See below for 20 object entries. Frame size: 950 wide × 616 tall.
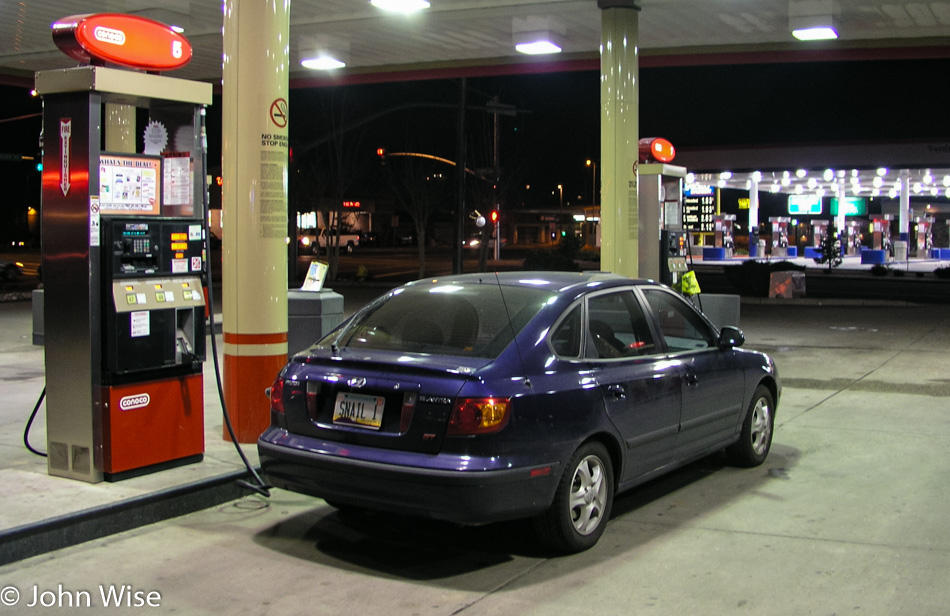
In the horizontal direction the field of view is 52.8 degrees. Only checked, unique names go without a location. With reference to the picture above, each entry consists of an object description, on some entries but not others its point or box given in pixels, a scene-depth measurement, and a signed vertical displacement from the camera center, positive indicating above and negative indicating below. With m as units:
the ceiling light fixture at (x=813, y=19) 13.25 +3.47
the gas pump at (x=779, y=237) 64.88 +1.43
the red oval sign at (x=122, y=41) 6.22 +1.47
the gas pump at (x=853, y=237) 67.06 +1.46
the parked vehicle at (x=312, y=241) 66.75 +1.33
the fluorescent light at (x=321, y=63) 16.78 +3.46
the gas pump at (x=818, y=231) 66.75 +1.89
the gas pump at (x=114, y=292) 6.36 -0.23
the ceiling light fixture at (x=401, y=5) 12.81 +3.43
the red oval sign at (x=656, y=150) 13.91 +1.59
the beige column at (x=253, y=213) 7.67 +0.37
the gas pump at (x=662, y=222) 14.08 +0.54
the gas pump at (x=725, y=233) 59.70 +1.56
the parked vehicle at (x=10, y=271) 30.41 -0.39
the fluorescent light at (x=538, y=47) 15.48 +3.46
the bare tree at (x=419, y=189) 39.44 +2.98
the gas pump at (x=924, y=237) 62.44 +1.36
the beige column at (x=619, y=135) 12.94 +1.69
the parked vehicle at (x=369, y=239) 84.50 +1.73
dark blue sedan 4.90 -0.81
